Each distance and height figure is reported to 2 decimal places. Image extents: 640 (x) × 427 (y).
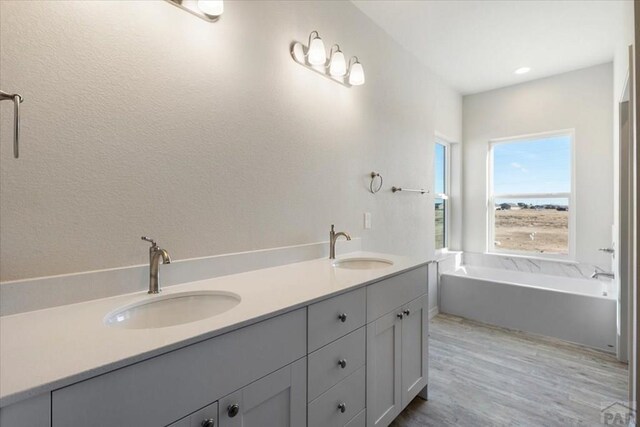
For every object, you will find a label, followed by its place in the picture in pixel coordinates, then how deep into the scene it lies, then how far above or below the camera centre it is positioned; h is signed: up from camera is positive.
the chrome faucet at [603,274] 2.81 -0.54
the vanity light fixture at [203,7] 1.29 +0.87
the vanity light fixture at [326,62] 1.78 +0.93
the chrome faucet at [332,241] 1.91 -0.16
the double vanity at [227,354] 0.63 -0.37
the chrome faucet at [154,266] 1.13 -0.20
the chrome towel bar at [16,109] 0.80 +0.27
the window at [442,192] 3.77 +0.29
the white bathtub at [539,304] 2.60 -0.83
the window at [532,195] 3.37 +0.24
